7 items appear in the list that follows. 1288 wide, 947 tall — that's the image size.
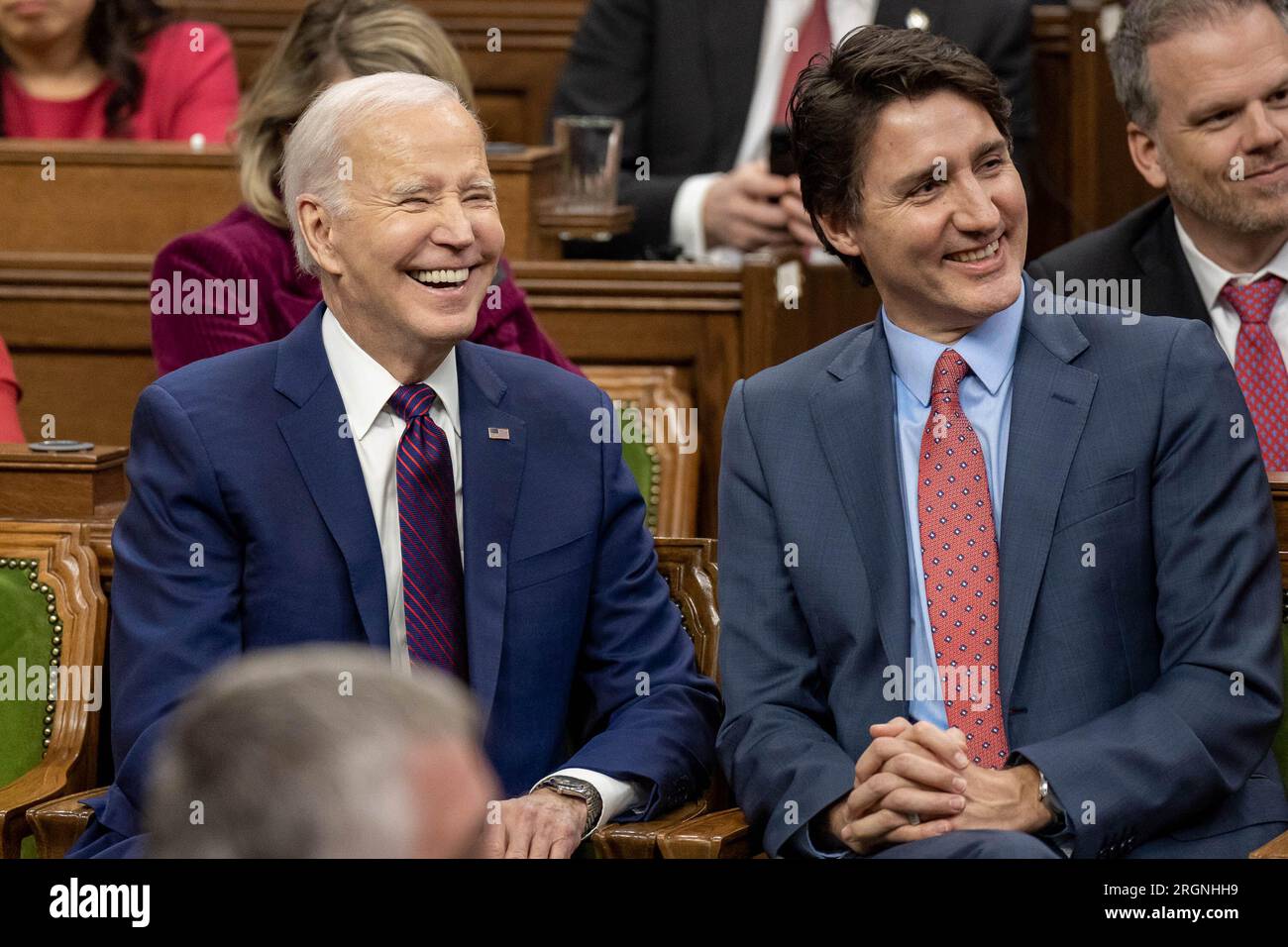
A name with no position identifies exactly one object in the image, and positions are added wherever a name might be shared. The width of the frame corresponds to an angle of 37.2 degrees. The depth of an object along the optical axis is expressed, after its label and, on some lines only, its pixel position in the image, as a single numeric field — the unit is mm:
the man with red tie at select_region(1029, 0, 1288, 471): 3055
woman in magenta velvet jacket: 3174
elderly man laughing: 2387
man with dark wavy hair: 2215
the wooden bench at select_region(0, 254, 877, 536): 3590
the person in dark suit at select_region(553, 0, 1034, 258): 4336
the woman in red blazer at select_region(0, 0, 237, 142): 4430
